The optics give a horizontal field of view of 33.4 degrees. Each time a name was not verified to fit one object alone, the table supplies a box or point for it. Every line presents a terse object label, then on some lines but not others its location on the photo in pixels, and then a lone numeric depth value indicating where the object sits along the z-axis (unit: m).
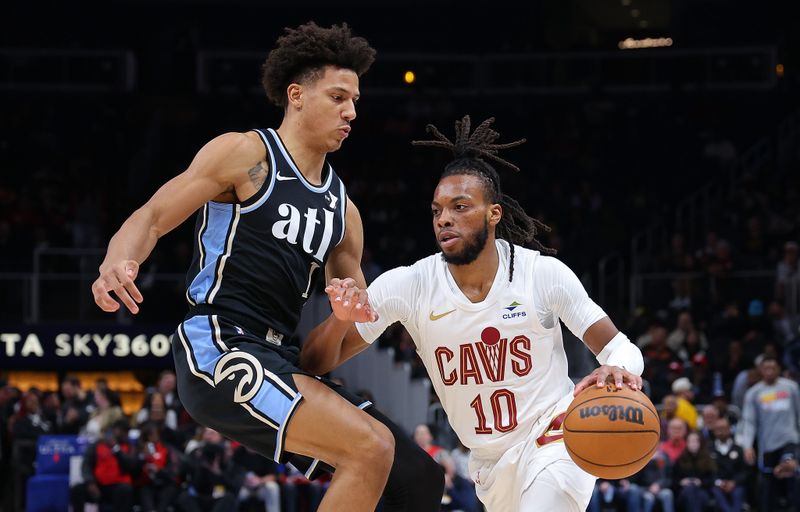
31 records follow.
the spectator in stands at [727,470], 14.09
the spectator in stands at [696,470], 14.00
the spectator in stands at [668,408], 14.50
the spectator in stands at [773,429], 14.31
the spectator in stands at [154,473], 14.12
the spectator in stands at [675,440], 14.14
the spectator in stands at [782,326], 16.45
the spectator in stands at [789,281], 16.97
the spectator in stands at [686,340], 16.55
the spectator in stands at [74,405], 15.75
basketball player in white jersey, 6.31
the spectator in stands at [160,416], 14.66
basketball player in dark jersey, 5.52
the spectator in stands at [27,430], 15.47
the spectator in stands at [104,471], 14.19
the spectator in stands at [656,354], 15.73
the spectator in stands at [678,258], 18.25
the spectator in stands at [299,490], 14.23
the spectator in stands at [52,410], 15.88
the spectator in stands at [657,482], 13.86
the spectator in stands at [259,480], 14.18
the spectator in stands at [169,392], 15.73
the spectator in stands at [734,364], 16.02
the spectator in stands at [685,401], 14.62
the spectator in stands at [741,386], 15.09
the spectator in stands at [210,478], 13.95
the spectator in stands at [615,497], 13.77
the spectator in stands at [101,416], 15.43
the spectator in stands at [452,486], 13.96
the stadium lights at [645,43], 26.62
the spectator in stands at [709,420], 14.44
